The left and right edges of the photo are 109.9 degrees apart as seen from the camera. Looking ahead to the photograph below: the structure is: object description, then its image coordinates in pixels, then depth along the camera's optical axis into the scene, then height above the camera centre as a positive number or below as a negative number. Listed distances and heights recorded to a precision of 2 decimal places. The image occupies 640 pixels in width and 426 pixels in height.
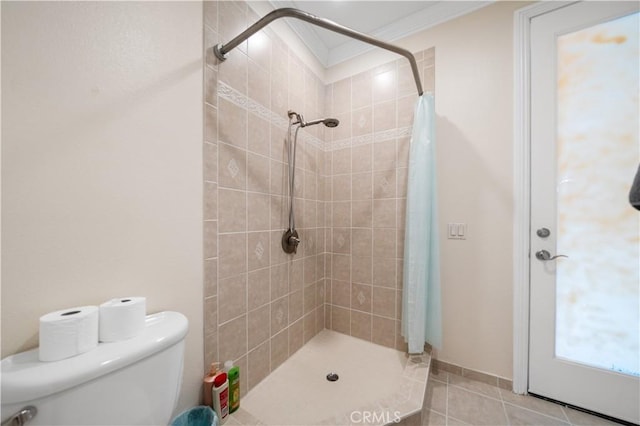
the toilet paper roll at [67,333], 0.52 -0.29
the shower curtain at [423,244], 1.40 -0.21
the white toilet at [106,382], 0.47 -0.41
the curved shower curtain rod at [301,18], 0.89 +0.77
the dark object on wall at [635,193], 0.51 +0.04
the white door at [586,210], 1.10 +0.00
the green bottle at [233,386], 1.04 -0.81
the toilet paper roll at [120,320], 0.61 -0.30
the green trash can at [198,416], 0.88 -0.82
